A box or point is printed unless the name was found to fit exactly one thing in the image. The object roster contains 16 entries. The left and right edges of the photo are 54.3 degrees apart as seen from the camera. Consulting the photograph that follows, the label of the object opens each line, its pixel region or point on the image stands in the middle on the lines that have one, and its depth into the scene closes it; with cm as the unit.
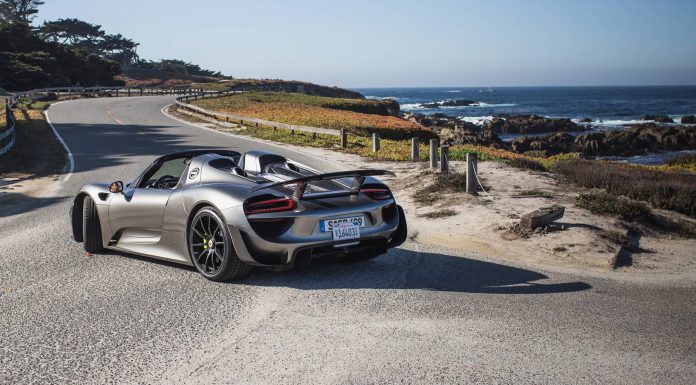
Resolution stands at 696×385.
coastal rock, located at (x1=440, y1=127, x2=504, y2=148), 4481
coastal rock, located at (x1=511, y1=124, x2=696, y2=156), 4572
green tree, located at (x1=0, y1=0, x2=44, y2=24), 8825
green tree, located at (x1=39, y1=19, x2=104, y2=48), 9688
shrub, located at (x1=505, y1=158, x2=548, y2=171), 1616
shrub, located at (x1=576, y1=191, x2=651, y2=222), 1039
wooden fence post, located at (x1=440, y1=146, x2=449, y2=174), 1510
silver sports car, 654
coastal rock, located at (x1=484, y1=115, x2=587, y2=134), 7206
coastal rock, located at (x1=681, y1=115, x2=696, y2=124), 7400
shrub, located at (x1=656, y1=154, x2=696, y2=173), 2346
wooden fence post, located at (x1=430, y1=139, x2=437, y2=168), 1664
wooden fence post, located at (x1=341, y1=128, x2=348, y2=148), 2479
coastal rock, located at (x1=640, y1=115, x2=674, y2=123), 7631
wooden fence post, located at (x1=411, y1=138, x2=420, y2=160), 2009
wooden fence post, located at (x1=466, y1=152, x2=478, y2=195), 1252
